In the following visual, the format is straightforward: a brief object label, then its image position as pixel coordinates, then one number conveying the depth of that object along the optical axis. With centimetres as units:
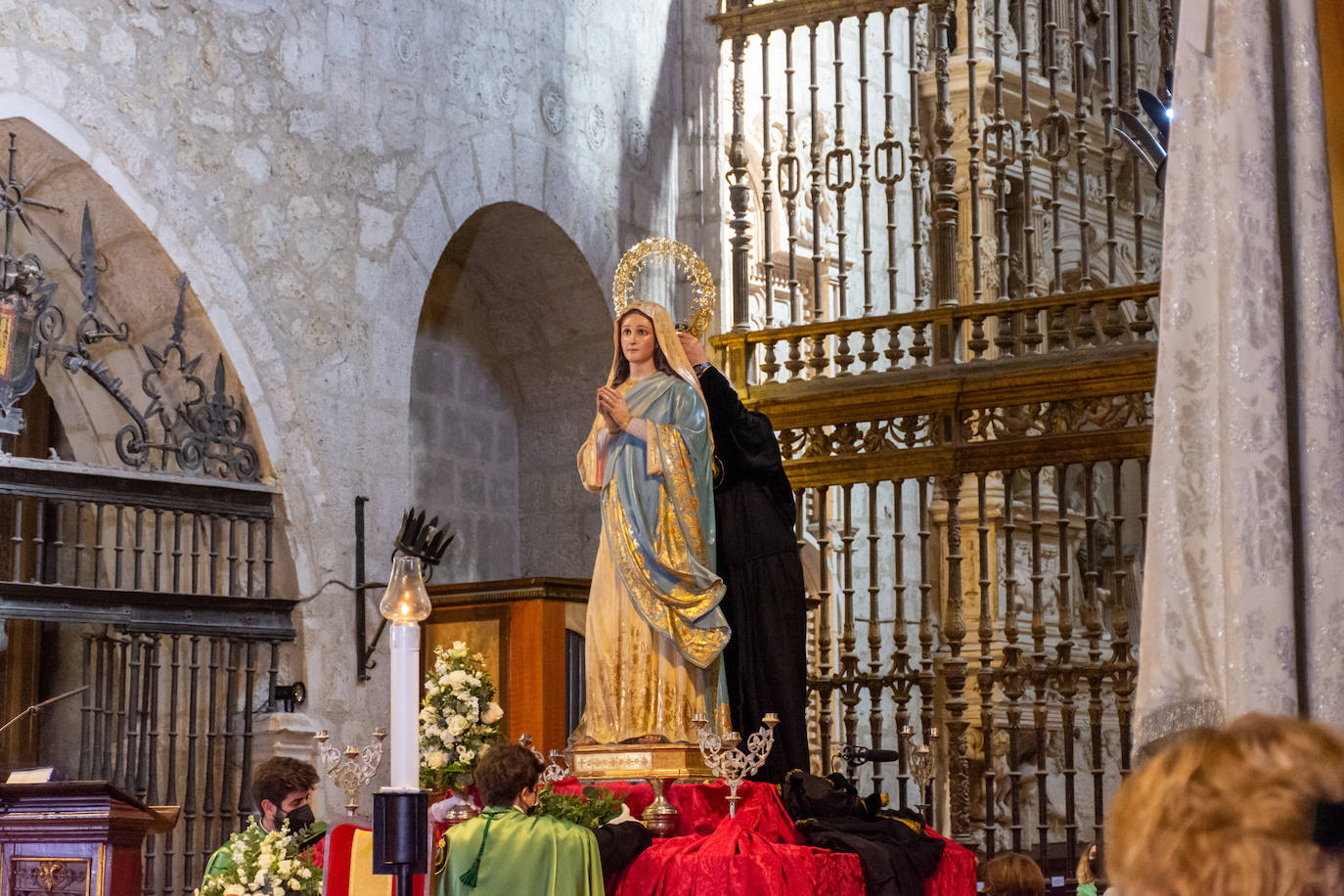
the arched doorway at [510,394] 1017
